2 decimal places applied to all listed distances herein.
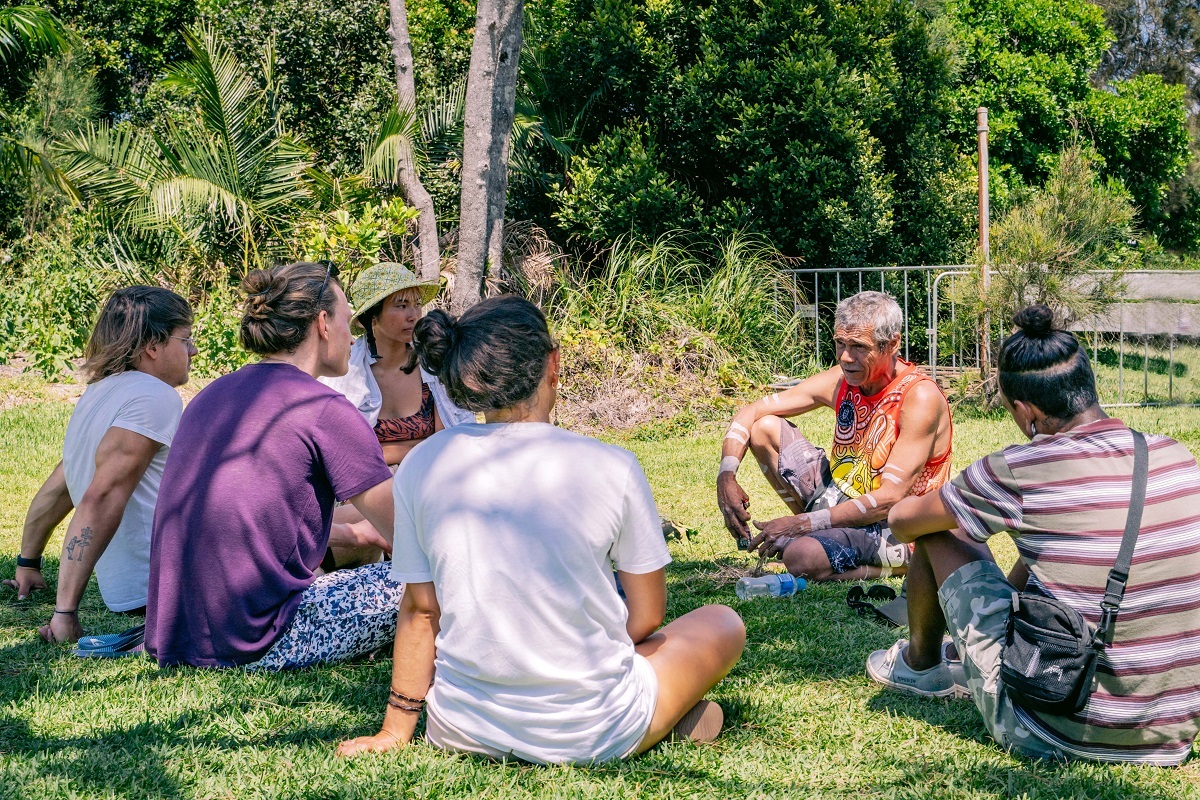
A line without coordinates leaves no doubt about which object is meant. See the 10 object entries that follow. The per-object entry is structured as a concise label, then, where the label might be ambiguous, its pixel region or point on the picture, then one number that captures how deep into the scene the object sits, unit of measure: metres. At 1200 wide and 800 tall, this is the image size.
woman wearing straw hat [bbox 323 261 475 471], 5.12
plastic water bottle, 4.88
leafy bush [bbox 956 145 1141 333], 9.45
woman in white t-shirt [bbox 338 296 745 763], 2.59
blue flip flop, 3.85
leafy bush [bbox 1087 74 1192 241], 23.14
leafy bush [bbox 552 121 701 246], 12.13
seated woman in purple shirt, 3.42
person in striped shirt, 2.71
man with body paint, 4.80
